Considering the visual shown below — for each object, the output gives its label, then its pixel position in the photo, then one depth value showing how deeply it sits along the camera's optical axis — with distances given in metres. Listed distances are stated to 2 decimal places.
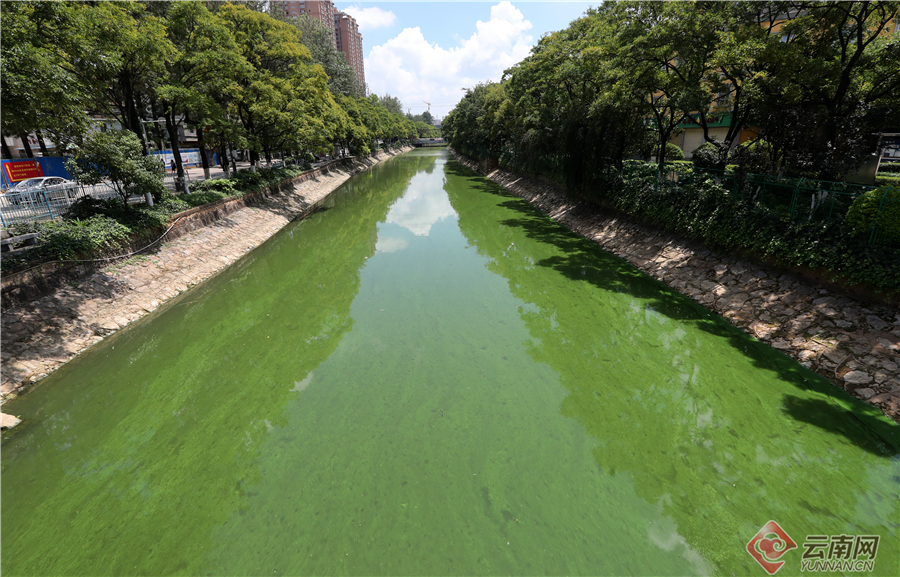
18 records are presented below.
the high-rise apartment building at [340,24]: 124.31
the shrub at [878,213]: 7.33
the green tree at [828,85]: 9.53
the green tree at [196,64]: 14.83
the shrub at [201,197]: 15.02
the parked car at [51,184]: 10.96
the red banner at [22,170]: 18.78
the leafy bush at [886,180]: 11.09
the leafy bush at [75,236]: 8.95
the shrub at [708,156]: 13.04
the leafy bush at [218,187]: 17.06
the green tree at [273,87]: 18.83
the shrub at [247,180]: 19.38
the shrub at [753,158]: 12.36
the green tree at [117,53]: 9.35
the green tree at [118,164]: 9.92
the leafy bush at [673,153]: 22.31
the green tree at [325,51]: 41.00
